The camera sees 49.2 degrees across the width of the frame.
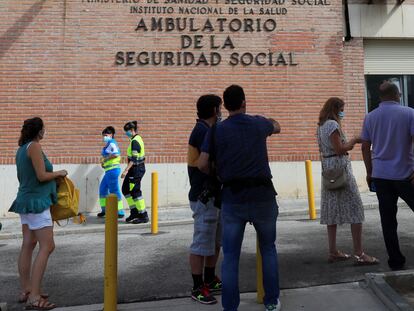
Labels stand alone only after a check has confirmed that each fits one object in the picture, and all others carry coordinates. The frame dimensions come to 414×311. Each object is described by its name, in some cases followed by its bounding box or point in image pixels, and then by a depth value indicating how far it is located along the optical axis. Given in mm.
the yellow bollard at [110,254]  3838
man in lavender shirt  4668
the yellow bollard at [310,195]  8680
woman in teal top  4258
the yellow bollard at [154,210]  8039
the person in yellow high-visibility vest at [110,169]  9383
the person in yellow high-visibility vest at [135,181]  8883
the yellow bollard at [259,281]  4066
